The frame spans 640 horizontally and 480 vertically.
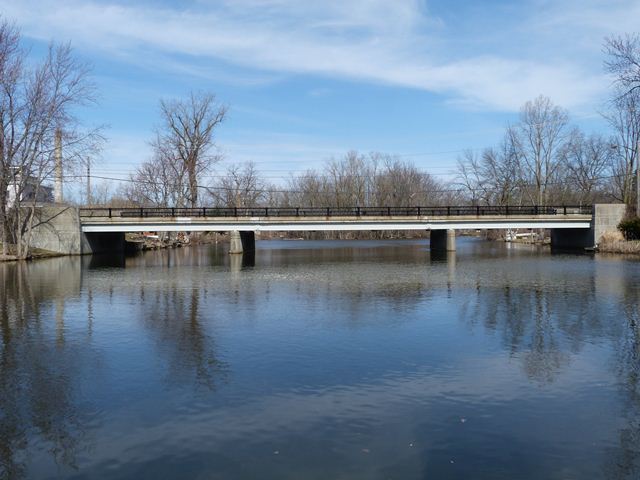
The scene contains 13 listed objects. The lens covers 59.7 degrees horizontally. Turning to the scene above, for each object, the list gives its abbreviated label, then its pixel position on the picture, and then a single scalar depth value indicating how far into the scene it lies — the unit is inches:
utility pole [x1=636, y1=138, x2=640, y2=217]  1779.8
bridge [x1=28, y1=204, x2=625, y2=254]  1745.8
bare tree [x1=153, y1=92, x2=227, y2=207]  2549.2
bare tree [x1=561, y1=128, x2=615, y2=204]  2915.8
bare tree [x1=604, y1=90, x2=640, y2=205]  2331.4
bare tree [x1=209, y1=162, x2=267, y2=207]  3644.2
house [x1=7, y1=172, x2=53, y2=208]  1572.3
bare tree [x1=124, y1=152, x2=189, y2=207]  2583.7
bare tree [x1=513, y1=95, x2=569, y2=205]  2773.1
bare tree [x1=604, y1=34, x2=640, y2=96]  1339.8
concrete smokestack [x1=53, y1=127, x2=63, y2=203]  1573.1
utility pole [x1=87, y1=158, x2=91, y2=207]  2808.6
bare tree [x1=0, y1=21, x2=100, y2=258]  1514.5
